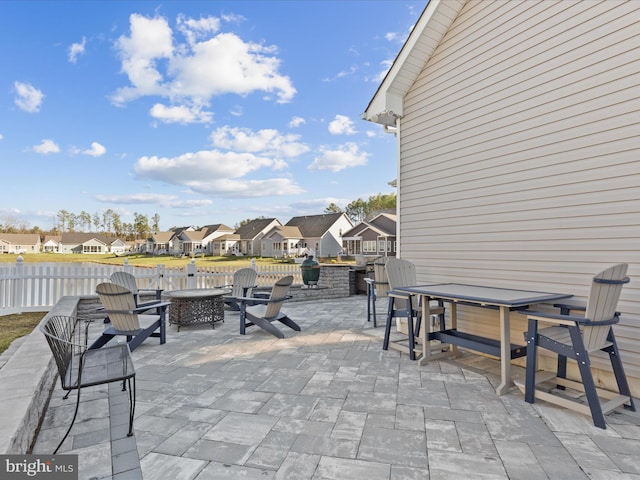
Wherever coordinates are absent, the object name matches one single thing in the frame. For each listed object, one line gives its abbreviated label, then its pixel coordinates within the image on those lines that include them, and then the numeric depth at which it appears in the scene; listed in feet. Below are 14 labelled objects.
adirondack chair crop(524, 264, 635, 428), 7.77
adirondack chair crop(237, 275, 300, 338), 15.86
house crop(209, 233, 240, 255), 143.84
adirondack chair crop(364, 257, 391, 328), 19.66
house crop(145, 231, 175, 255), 178.85
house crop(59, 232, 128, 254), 195.00
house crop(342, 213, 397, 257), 92.38
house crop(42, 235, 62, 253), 200.44
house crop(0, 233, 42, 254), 171.53
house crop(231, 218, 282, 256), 134.21
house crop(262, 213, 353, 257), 118.42
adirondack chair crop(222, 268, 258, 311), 21.02
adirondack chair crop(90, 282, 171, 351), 12.74
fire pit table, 17.23
